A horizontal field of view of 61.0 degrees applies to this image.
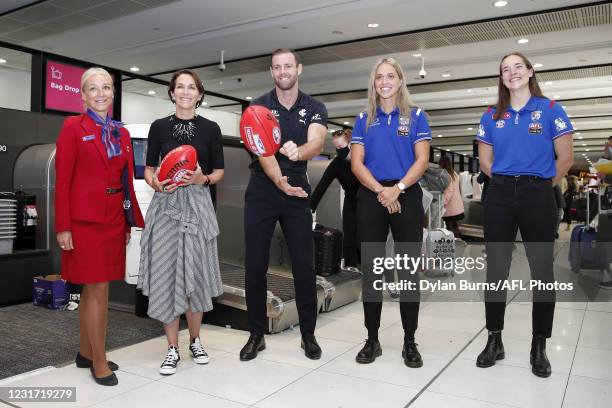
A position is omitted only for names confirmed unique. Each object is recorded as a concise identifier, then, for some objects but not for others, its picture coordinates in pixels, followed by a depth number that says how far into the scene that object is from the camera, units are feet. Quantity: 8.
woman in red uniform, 7.93
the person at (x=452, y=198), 22.67
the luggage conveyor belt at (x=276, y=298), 11.16
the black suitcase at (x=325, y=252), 14.29
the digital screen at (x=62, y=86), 20.06
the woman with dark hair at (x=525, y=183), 8.52
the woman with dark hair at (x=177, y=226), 8.86
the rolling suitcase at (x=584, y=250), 18.62
